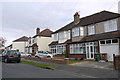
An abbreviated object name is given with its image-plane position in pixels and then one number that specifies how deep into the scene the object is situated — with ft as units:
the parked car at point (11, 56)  36.69
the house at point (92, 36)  38.00
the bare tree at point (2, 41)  134.05
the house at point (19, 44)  119.64
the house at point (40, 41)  84.64
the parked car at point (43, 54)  56.94
